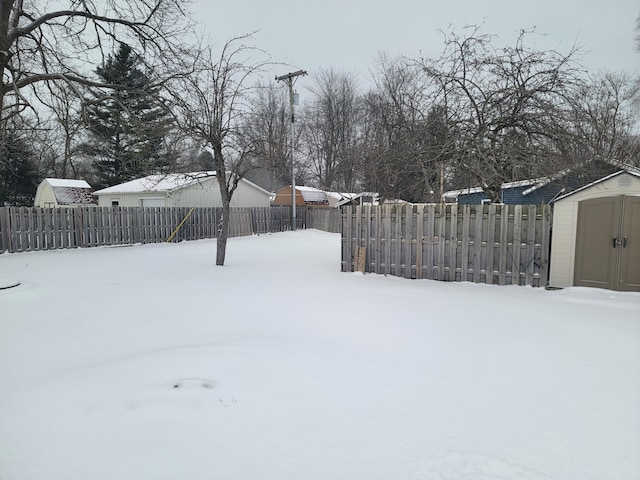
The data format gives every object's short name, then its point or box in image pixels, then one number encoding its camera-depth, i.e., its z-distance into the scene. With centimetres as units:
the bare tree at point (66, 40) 885
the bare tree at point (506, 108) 948
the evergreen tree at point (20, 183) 3022
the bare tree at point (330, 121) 4156
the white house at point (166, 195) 2264
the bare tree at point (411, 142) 1091
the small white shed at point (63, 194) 2625
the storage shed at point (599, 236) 711
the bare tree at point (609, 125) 955
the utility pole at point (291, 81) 2442
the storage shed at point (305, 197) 3288
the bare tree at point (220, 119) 1021
